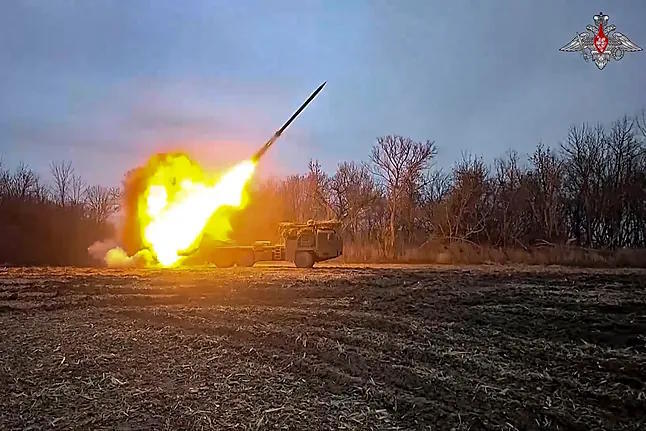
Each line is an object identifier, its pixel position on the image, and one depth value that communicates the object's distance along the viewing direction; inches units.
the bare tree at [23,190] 2055.4
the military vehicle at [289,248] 1098.1
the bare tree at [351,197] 2080.5
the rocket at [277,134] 1002.2
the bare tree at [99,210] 1879.9
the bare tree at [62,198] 2211.6
